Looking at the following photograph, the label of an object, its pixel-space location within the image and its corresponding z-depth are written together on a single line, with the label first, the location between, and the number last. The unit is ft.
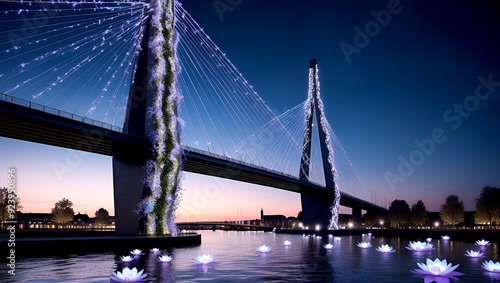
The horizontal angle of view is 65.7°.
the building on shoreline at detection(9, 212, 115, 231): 476.13
